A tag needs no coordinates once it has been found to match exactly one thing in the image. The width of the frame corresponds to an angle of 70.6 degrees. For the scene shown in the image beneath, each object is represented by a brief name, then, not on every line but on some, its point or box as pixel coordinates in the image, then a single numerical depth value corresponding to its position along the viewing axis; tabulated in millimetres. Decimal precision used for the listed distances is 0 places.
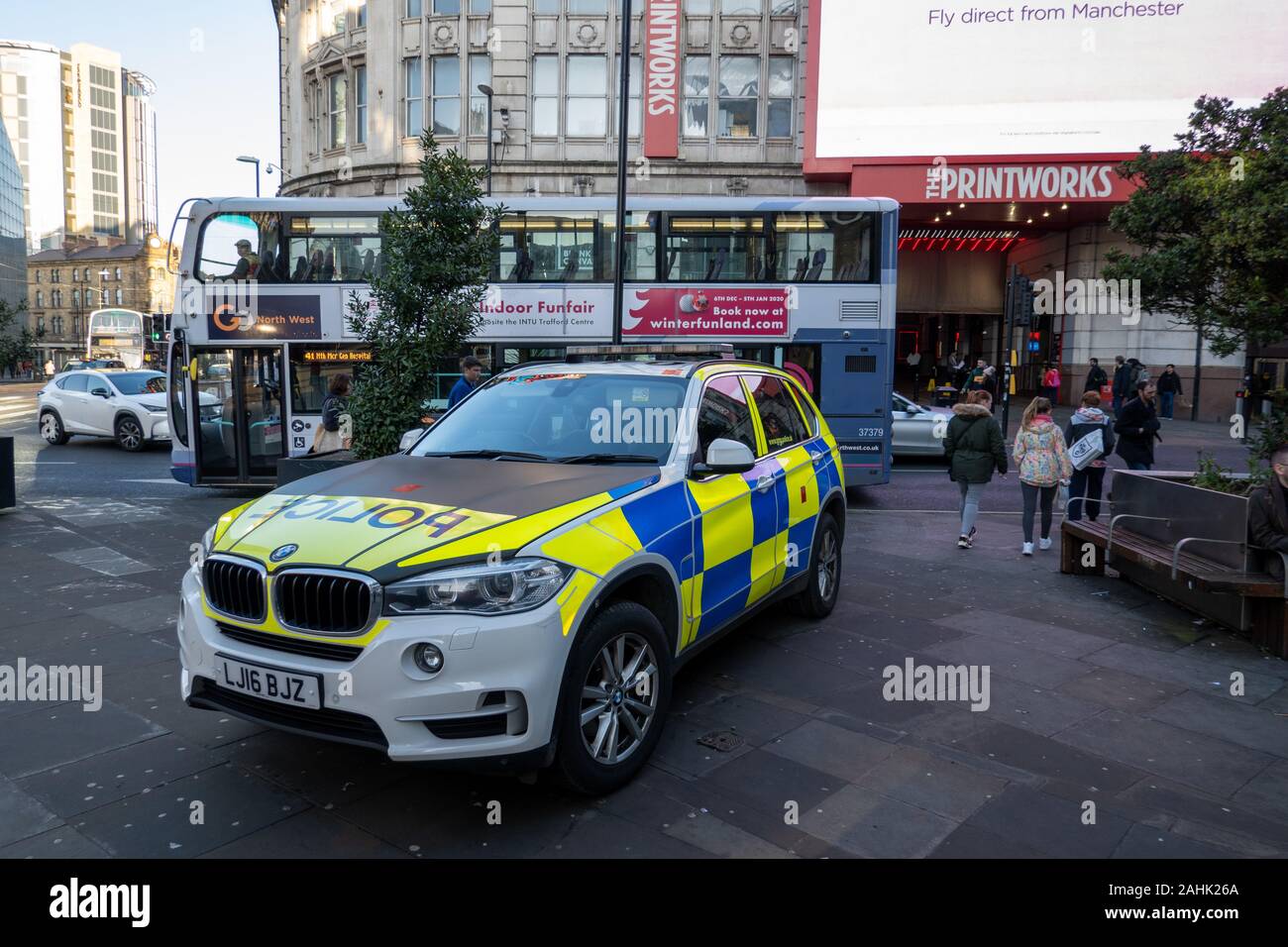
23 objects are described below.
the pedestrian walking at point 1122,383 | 24984
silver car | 17391
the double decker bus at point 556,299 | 12922
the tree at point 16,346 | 64250
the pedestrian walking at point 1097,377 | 25562
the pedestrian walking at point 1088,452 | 9898
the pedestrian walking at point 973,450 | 9523
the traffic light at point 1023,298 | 21328
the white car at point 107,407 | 18516
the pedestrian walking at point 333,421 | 10688
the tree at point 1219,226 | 6816
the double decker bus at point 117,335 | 61991
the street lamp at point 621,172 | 12344
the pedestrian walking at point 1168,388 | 26344
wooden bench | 6141
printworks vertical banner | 28547
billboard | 26562
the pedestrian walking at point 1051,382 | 28531
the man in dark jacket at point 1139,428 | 10492
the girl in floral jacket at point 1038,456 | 9297
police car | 3398
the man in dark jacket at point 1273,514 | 6156
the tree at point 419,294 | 9273
